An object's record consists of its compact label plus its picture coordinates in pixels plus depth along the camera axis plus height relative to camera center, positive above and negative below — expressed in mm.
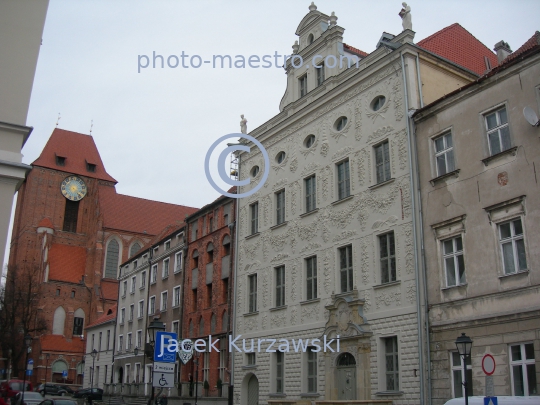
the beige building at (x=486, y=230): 16781 +4347
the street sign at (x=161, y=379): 12062 -58
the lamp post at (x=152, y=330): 15078 +1153
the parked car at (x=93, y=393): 50097 -1434
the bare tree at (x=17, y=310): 50250 +6054
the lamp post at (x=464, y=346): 14445 +720
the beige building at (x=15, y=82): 12328 +6190
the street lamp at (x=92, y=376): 55184 -18
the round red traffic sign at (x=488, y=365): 12570 +246
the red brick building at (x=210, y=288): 33031 +5037
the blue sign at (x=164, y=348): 12302 +559
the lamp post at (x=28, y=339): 31438 +1822
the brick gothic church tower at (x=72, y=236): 70438 +17880
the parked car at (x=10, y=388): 30906 -652
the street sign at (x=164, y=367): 12048 +174
